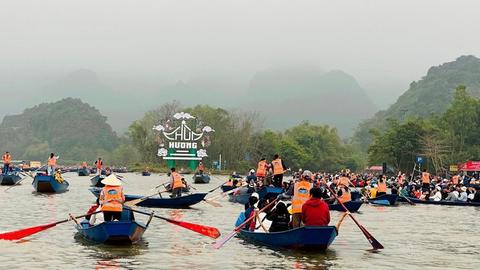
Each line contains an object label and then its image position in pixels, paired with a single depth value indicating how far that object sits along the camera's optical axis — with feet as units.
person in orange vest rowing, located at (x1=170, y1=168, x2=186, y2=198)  103.86
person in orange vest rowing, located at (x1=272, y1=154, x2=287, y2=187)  108.27
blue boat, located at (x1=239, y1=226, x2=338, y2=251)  55.01
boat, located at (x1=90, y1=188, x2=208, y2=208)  101.24
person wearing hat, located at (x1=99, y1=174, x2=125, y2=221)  59.41
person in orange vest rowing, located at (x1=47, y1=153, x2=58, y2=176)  146.72
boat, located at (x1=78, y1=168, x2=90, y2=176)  319.31
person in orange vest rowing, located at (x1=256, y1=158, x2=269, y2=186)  115.44
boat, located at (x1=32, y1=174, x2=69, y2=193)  140.87
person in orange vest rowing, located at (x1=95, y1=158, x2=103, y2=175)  202.18
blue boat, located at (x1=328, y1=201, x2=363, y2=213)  102.89
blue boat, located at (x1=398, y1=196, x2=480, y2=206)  129.49
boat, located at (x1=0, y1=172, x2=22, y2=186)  173.67
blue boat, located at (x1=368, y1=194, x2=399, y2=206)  130.11
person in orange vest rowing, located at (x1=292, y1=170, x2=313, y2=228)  59.93
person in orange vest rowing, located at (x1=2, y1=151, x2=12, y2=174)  162.91
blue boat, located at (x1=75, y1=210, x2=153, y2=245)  57.31
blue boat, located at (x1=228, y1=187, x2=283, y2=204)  106.73
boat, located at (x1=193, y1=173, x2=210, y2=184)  240.83
